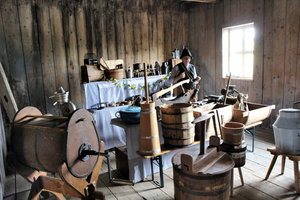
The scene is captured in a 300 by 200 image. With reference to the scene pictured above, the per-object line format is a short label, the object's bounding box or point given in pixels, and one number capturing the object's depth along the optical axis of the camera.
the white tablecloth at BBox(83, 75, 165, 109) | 4.41
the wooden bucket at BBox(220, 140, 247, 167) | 2.51
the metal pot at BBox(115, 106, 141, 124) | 2.88
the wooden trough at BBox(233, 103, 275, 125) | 3.33
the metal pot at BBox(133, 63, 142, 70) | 5.17
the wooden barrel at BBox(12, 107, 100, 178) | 1.89
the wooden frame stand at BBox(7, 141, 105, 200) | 1.96
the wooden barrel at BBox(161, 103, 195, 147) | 2.60
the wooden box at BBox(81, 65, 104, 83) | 4.51
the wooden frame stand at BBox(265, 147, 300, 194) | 2.51
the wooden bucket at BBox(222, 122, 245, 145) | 2.54
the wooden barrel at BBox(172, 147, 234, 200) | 1.85
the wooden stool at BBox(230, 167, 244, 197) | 2.61
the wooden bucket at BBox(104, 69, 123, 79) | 4.64
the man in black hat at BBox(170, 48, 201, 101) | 4.54
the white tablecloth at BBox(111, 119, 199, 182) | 2.90
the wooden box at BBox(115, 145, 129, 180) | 3.06
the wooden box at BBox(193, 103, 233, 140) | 3.04
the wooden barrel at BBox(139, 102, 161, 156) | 2.47
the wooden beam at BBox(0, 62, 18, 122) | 3.38
